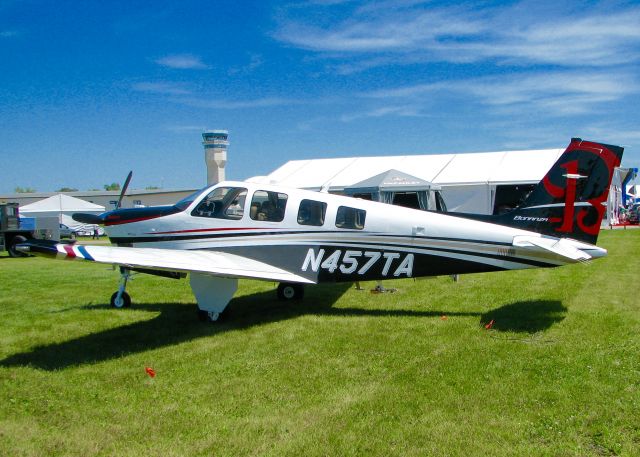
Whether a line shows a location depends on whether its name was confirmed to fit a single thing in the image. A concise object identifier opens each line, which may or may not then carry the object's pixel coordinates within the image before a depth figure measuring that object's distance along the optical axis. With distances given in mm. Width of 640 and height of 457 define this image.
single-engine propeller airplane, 8195
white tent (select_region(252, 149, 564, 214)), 29609
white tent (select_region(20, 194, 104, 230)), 44875
